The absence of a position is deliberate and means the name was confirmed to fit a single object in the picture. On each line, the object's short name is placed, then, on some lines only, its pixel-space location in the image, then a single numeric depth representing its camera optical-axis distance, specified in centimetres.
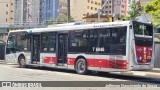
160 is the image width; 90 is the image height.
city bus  1836
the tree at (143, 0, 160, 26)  2962
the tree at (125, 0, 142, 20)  4888
